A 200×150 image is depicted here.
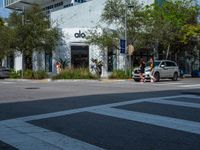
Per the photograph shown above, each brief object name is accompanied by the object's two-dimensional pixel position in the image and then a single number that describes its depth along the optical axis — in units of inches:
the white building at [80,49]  1097.0
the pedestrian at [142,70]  717.5
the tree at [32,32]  1013.7
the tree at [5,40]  1025.7
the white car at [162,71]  754.0
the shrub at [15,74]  1001.2
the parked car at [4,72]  1019.7
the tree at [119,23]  994.9
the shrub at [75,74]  841.1
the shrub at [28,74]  943.9
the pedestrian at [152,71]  728.9
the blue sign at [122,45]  894.1
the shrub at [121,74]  861.4
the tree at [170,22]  988.9
